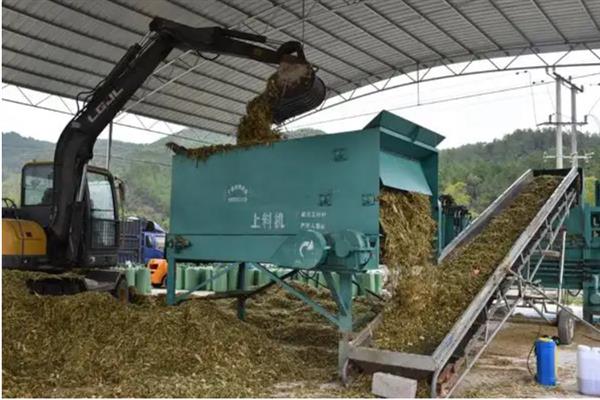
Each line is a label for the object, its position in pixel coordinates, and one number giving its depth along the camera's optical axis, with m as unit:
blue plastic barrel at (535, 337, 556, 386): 5.83
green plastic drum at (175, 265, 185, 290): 16.60
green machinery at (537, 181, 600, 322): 9.71
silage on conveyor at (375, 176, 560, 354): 5.55
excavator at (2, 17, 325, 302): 7.59
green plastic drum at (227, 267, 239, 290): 15.92
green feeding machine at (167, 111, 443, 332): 5.76
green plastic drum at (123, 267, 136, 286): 13.77
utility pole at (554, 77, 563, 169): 20.30
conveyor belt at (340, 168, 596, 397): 5.01
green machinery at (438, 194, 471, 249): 10.37
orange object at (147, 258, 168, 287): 17.12
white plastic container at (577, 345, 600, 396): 5.49
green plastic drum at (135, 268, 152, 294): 14.03
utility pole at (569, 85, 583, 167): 22.05
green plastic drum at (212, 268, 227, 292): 15.95
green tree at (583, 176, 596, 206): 32.17
